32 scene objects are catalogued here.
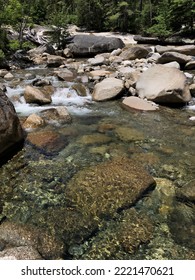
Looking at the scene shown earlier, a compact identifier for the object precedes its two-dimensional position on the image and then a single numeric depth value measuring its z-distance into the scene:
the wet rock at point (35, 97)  6.91
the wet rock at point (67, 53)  15.02
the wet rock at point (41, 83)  8.27
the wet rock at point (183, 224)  2.80
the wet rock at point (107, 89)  7.27
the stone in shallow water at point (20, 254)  2.34
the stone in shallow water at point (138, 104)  6.65
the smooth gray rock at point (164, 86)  6.70
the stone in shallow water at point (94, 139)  4.93
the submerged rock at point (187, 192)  3.40
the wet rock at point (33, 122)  5.39
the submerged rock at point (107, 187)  3.24
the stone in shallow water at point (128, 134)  5.14
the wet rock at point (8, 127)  4.15
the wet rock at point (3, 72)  9.65
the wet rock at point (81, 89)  7.83
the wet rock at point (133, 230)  2.74
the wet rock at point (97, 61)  12.16
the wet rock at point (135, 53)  12.93
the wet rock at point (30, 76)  9.38
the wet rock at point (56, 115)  5.82
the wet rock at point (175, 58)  10.47
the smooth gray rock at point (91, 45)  15.13
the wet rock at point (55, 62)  11.93
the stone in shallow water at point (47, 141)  4.58
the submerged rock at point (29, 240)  2.55
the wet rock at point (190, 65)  10.33
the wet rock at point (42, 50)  14.92
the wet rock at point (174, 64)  9.98
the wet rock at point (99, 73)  9.51
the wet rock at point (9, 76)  9.30
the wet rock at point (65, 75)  9.16
